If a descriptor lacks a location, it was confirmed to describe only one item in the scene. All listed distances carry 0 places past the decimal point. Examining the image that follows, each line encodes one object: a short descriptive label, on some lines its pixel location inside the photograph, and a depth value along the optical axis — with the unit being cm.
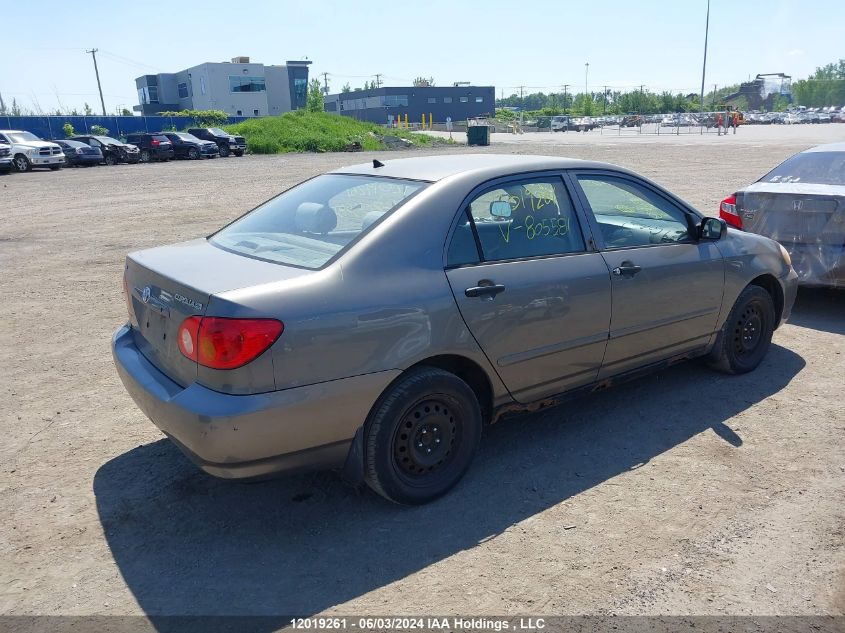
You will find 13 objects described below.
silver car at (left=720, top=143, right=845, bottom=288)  626
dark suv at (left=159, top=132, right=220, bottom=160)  3884
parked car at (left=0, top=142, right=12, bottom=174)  2897
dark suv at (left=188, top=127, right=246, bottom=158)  4134
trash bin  4556
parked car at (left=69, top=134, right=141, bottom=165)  3622
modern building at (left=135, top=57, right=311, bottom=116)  8925
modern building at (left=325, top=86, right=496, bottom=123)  10850
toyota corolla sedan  304
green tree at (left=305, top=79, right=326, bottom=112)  8394
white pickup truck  3064
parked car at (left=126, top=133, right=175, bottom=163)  3812
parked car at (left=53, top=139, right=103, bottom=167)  3434
